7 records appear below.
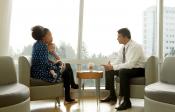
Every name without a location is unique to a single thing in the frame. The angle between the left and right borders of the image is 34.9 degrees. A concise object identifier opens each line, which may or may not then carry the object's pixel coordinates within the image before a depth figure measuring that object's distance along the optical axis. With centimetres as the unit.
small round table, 439
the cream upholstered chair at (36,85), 387
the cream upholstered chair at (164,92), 280
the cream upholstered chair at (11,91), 263
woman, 407
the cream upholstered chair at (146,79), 412
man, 416
